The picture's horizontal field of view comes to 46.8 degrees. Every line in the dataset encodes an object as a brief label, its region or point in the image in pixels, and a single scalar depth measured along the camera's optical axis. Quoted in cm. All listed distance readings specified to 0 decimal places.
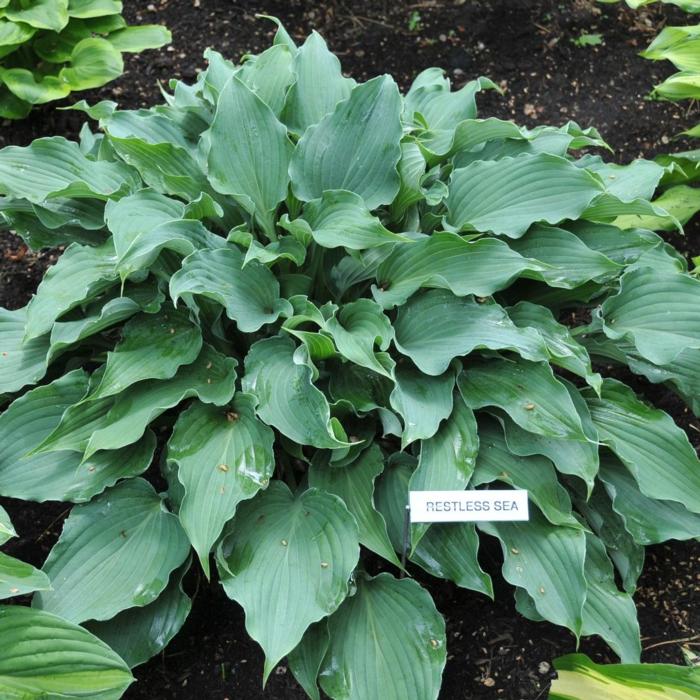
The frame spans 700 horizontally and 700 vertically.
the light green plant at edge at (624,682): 190
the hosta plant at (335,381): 229
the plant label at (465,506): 221
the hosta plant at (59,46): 374
